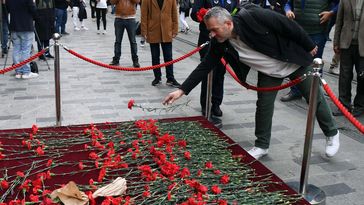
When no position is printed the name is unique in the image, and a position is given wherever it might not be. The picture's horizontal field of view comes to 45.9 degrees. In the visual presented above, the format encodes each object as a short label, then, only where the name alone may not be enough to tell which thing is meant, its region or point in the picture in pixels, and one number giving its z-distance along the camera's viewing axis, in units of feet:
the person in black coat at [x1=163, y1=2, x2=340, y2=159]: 11.54
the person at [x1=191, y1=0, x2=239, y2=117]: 17.02
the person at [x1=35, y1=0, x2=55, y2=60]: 26.35
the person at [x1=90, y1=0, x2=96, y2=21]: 49.70
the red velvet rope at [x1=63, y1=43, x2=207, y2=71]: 15.24
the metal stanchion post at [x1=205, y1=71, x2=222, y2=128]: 16.07
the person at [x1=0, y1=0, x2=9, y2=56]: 28.53
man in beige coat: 22.20
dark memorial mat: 8.95
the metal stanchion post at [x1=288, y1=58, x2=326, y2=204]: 9.87
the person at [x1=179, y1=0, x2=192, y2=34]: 45.39
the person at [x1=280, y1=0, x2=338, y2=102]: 18.48
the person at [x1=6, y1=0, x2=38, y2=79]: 23.09
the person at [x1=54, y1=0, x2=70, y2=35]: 35.47
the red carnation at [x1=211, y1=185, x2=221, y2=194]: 9.02
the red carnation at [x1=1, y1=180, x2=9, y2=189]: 9.05
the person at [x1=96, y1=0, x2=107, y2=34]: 43.30
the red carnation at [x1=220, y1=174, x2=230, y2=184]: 9.55
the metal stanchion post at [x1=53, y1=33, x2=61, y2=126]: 14.57
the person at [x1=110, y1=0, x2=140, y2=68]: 26.68
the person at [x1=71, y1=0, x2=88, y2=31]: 46.65
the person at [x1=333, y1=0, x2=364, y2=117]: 17.29
